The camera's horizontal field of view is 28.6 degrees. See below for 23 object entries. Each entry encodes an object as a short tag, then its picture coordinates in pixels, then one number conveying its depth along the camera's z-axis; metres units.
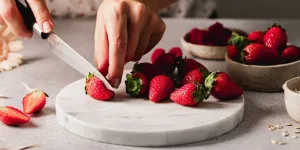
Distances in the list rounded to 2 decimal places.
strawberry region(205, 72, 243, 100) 1.33
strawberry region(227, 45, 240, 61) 1.54
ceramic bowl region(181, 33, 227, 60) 1.73
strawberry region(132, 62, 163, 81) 1.44
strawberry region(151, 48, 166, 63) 1.68
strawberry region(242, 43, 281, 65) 1.47
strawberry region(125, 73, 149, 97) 1.38
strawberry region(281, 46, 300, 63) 1.50
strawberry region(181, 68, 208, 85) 1.38
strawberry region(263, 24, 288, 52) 1.51
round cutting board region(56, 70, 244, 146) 1.21
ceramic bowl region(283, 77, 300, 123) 1.26
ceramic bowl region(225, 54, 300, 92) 1.46
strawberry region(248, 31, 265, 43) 1.57
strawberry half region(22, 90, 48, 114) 1.36
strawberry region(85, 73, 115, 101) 1.35
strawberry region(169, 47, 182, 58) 1.70
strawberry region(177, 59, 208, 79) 1.50
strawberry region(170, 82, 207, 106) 1.30
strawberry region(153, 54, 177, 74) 1.54
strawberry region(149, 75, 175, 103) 1.34
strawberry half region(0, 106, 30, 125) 1.30
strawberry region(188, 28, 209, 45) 1.77
